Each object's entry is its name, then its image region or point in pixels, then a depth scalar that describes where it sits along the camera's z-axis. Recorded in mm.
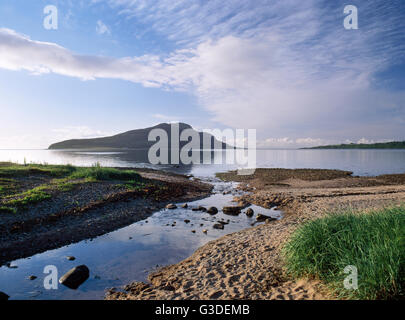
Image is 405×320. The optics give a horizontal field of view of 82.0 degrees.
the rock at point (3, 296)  6559
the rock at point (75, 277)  7438
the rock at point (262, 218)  14656
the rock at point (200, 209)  17117
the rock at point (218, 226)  13234
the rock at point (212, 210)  16486
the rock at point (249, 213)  15733
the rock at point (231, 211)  16422
